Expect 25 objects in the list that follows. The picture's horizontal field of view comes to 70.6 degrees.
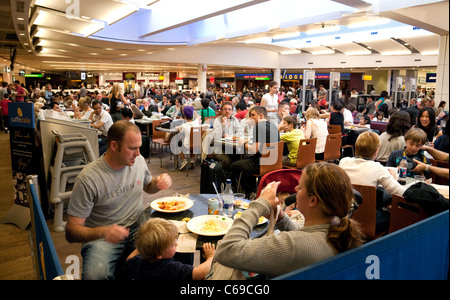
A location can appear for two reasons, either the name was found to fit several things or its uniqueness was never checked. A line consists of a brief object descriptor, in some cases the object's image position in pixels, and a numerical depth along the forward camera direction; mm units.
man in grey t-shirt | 1884
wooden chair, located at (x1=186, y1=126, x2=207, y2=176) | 5969
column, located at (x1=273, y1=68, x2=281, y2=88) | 21630
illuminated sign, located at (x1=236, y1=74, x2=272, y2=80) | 25103
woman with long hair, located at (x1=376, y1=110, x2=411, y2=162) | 4168
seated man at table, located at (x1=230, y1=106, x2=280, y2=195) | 4383
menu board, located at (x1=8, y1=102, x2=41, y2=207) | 3984
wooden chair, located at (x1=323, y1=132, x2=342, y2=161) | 5469
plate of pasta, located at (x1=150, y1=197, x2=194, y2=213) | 2246
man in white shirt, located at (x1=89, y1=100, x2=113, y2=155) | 6113
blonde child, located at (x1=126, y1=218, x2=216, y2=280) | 1635
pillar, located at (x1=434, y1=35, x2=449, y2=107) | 7680
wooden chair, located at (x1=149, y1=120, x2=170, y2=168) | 6998
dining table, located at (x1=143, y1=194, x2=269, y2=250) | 1894
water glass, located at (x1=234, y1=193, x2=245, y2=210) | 2371
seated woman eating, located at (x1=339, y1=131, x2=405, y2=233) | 2734
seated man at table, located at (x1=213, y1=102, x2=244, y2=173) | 5074
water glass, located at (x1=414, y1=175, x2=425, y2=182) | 3054
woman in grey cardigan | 1178
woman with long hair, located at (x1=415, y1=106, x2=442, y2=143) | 4688
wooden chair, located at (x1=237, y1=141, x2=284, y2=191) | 4450
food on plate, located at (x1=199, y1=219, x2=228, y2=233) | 1949
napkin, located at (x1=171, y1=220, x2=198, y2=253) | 1804
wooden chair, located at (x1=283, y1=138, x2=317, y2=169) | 4840
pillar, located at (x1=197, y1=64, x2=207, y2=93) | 18172
